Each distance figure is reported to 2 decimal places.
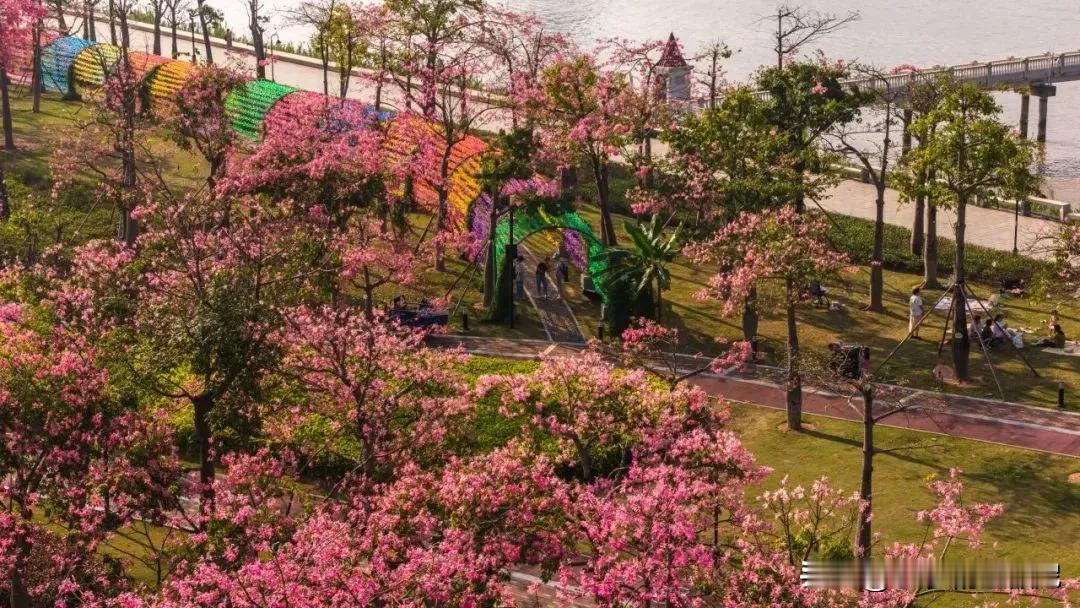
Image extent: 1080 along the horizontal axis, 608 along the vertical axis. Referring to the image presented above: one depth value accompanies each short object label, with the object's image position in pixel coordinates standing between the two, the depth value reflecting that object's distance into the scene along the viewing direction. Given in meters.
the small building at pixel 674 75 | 57.11
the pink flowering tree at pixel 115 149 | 46.72
